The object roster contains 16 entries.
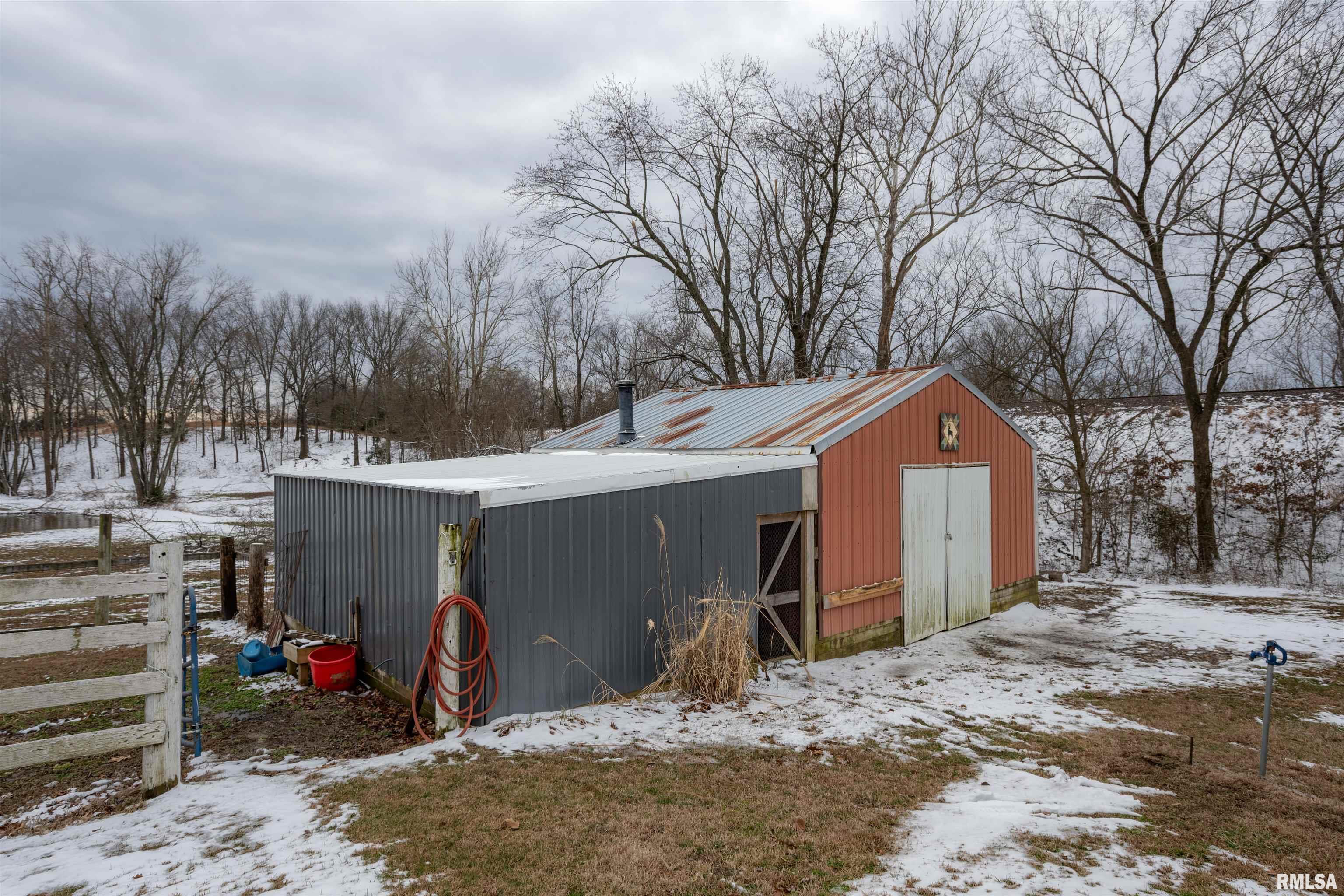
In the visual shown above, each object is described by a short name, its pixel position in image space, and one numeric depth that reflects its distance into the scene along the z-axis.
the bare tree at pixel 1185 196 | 13.84
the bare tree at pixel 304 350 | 46.25
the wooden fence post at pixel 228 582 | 9.70
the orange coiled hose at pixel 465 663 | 5.29
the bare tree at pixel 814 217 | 19.03
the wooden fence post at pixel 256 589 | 9.09
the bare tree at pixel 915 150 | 17.53
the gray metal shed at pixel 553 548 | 5.52
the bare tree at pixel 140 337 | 28.44
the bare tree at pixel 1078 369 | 16.39
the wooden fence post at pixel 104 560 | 8.34
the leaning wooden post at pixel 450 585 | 5.31
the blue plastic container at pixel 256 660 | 7.18
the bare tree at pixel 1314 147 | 11.94
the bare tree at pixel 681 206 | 20.14
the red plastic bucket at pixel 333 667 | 6.81
